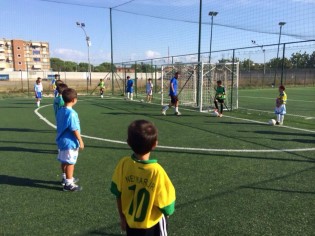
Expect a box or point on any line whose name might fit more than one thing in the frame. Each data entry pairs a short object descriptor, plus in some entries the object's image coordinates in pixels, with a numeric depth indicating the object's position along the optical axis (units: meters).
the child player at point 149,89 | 21.98
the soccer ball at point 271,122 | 11.86
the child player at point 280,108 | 11.90
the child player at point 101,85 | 25.81
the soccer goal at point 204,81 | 17.28
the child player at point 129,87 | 23.07
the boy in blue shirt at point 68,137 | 5.09
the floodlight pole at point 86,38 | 50.81
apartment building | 101.19
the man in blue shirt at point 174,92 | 14.97
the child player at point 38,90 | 18.73
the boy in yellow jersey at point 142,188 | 2.34
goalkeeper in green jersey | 14.33
